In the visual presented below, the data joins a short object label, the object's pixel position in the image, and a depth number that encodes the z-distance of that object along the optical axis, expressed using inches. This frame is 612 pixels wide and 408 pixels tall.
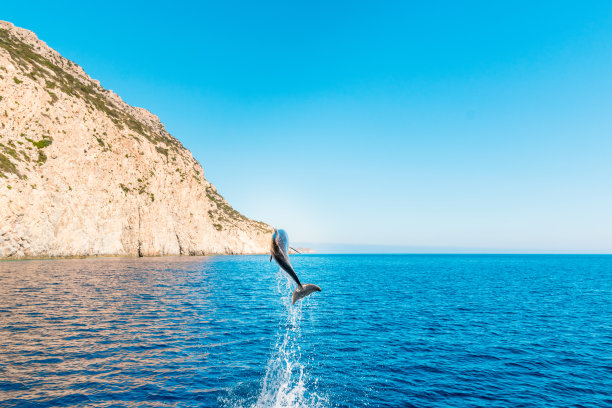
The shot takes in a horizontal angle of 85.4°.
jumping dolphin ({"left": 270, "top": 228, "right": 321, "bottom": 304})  484.1
